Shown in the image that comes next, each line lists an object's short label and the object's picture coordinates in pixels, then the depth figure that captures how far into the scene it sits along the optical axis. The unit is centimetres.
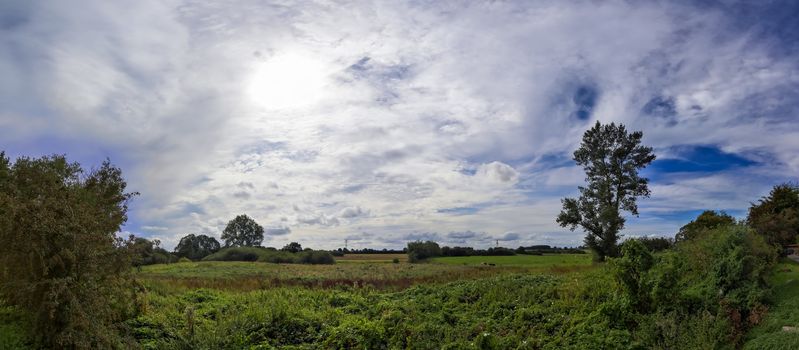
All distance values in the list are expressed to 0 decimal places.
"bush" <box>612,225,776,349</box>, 1252
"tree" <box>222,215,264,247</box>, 8500
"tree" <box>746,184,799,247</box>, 2475
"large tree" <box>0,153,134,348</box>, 1120
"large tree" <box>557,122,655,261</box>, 3594
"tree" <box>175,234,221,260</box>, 7638
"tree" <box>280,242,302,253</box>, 7475
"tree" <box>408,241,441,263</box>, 5459
